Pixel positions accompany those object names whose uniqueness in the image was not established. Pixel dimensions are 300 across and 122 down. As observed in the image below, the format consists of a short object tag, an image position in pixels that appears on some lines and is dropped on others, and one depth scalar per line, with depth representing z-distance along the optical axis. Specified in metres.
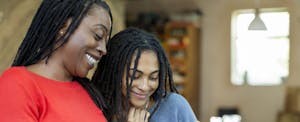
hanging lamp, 4.55
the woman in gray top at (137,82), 1.36
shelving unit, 6.75
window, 6.51
